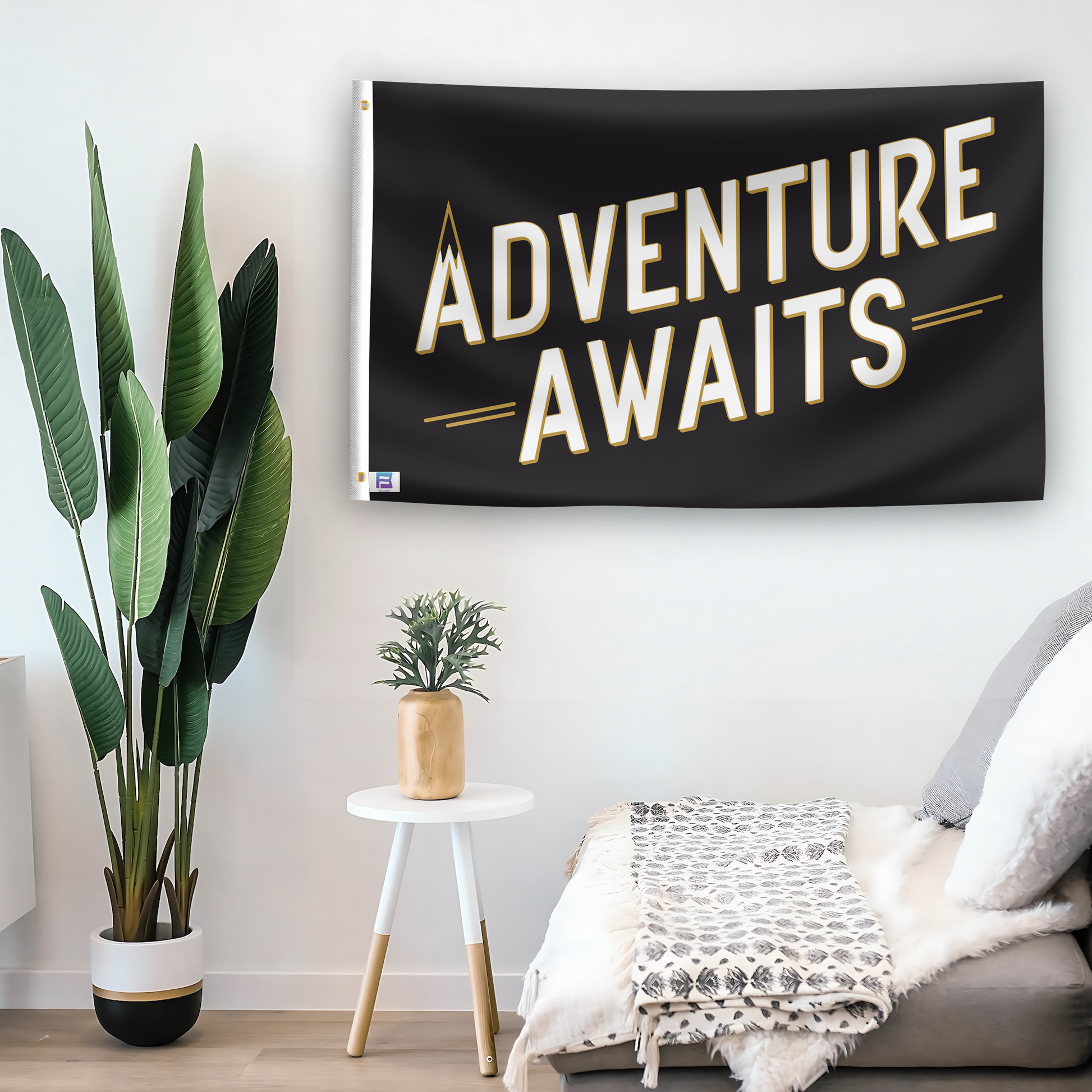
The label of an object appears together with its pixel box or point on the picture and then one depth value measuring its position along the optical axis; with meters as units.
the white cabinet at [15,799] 2.15
